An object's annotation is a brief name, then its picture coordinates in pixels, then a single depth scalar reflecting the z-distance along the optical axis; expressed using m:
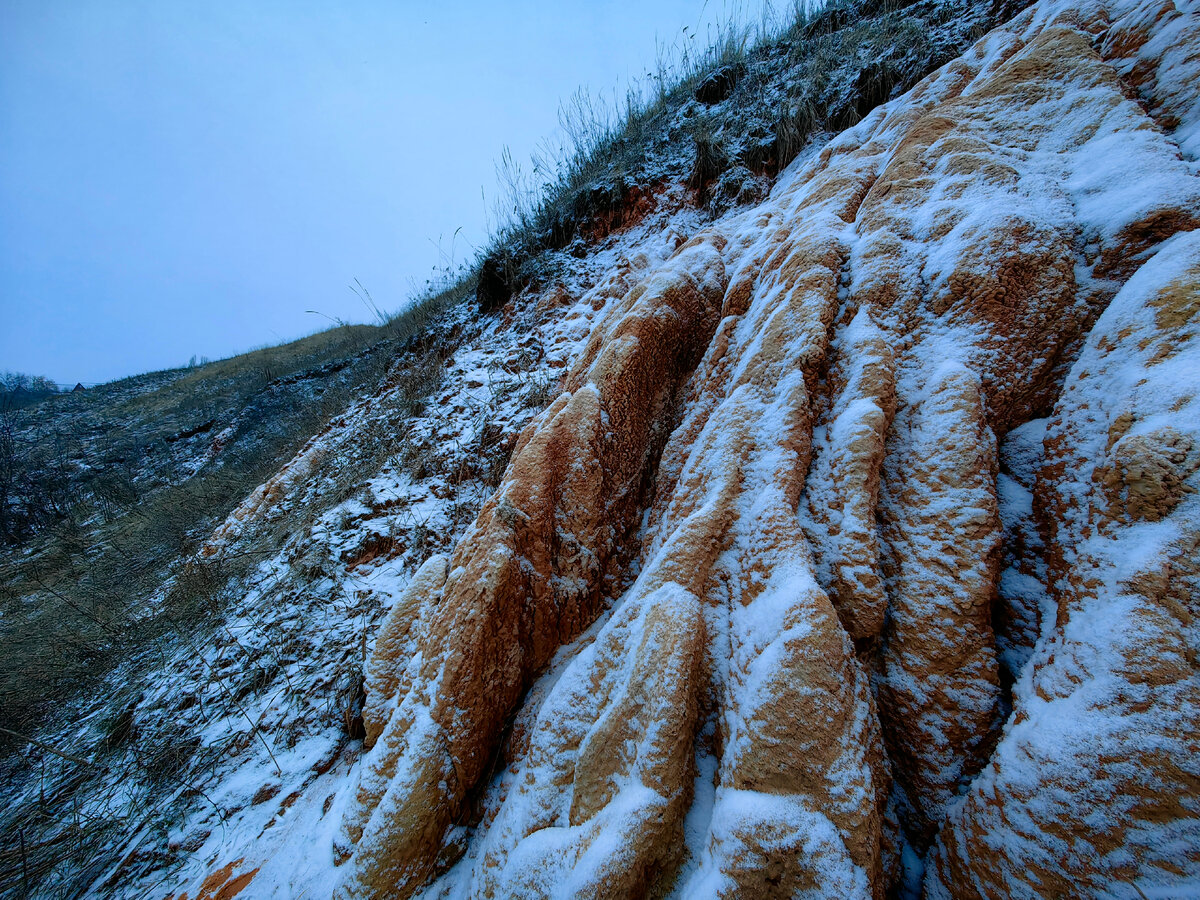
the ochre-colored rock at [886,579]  1.06
